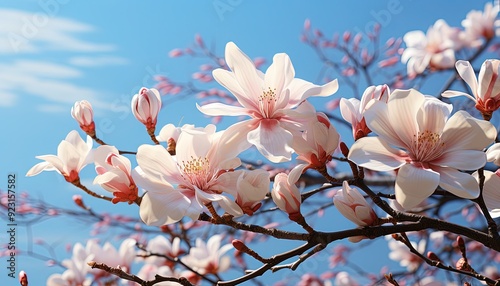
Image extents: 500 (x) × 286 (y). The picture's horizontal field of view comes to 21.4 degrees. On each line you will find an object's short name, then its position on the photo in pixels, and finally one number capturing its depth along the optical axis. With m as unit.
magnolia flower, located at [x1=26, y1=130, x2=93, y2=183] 1.09
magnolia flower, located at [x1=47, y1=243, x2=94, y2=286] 1.44
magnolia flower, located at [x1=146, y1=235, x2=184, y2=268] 1.68
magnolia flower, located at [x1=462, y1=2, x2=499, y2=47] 2.65
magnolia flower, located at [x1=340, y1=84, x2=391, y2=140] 1.02
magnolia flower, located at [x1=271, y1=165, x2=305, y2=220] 1.01
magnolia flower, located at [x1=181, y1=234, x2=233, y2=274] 1.55
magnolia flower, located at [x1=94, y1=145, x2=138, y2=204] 1.02
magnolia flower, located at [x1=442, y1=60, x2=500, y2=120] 1.03
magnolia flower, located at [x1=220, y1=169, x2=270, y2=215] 1.00
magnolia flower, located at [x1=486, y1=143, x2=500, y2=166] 1.03
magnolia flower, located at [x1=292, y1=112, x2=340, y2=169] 1.01
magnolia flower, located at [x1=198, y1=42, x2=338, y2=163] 1.02
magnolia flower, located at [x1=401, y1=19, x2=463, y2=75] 2.45
